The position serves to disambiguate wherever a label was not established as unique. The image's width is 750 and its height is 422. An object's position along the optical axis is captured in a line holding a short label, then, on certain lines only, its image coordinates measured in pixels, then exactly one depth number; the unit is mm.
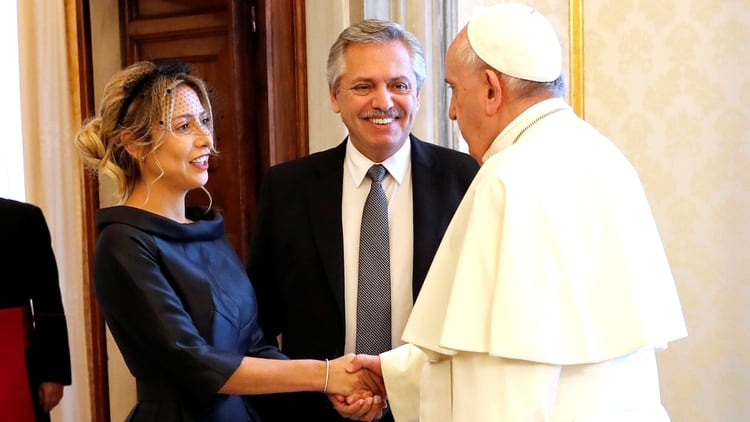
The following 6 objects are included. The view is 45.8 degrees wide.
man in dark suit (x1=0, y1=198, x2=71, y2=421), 3412
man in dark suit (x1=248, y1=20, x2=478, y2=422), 2678
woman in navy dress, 2230
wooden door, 4469
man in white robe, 1819
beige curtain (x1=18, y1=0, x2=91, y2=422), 4551
